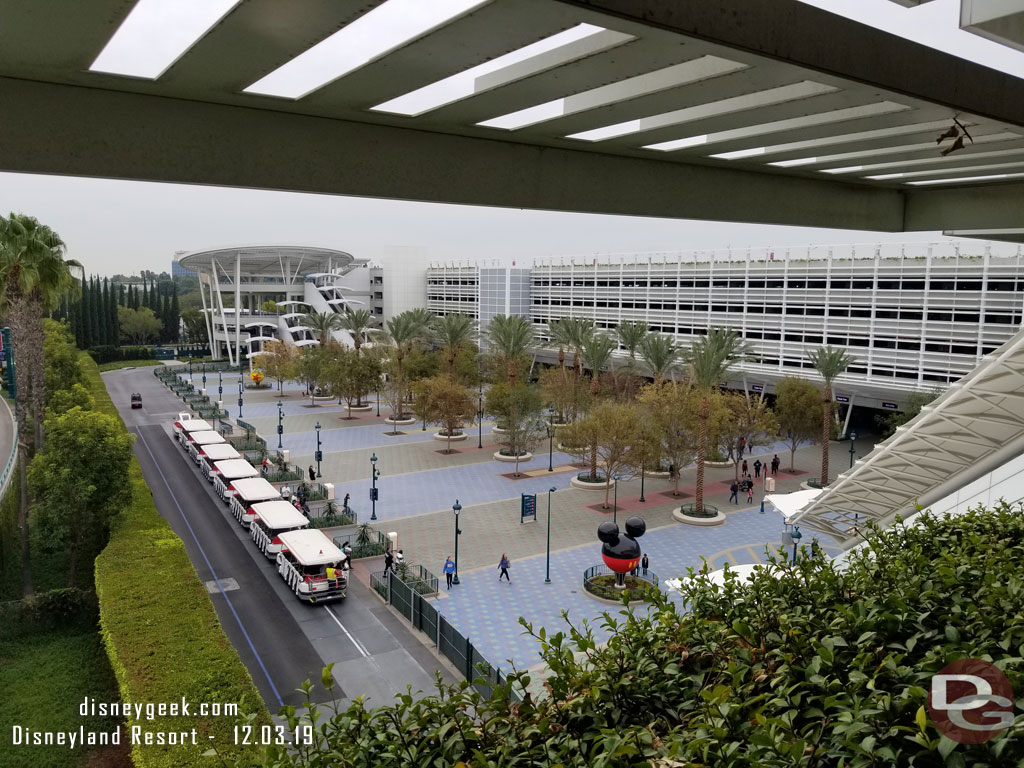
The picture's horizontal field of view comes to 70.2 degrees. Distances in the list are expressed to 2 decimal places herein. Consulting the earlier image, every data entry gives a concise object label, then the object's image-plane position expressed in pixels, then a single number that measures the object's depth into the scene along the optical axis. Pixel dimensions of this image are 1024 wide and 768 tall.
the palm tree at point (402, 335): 50.50
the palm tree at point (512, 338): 48.59
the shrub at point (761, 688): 3.15
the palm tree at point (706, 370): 30.52
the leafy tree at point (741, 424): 34.56
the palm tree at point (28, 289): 23.02
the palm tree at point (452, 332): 52.31
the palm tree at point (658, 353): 37.69
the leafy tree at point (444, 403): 41.75
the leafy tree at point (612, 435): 30.81
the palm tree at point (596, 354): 43.22
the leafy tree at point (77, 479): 21.09
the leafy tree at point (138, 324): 99.06
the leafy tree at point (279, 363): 60.81
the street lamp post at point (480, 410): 43.87
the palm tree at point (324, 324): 71.19
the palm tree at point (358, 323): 66.25
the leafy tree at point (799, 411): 38.38
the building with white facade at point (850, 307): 38.91
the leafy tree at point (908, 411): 38.50
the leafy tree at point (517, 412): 39.44
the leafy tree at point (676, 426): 32.59
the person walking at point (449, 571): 23.05
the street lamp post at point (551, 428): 38.53
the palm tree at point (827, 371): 36.03
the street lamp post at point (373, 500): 29.25
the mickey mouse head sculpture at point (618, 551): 22.27
